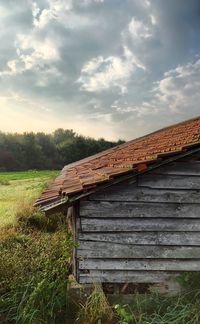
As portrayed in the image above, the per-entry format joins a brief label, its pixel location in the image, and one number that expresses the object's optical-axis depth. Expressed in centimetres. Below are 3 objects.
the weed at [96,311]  608
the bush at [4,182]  2936
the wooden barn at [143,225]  694
